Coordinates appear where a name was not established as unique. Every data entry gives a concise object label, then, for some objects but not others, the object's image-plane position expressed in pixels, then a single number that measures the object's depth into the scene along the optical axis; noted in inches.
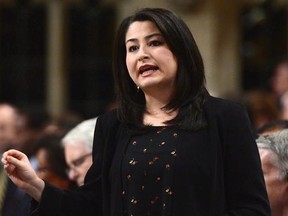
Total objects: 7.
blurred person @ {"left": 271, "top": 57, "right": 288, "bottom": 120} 599.0
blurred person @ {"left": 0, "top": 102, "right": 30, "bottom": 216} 370.4
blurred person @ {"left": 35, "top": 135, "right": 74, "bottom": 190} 416.0
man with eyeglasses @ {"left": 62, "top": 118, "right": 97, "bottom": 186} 379.6
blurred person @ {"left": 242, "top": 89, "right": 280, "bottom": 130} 518.1
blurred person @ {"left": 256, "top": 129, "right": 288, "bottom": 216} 318.3
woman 267.8
